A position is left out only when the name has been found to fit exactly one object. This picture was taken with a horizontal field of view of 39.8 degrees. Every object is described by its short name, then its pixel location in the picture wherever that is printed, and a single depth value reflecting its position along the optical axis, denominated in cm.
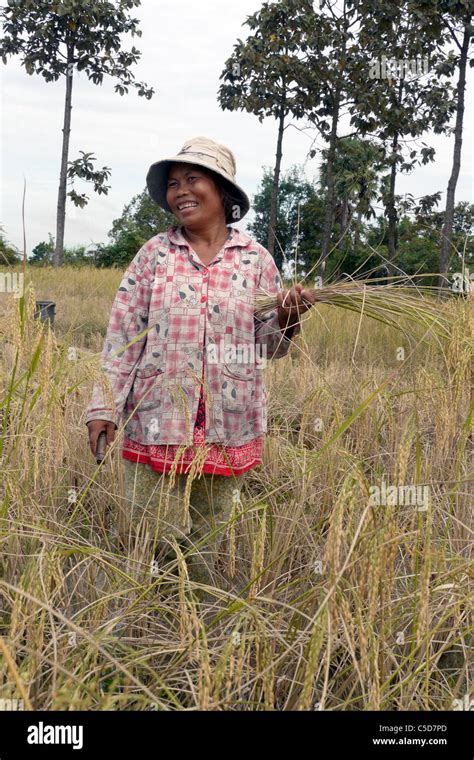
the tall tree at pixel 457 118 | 801
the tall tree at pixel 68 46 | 1048
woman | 175
